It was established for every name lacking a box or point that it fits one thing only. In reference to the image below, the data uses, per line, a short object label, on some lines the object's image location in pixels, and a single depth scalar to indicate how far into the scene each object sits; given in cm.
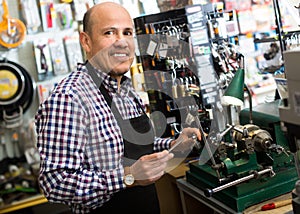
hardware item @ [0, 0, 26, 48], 332
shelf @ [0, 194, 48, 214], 319
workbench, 166
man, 148
